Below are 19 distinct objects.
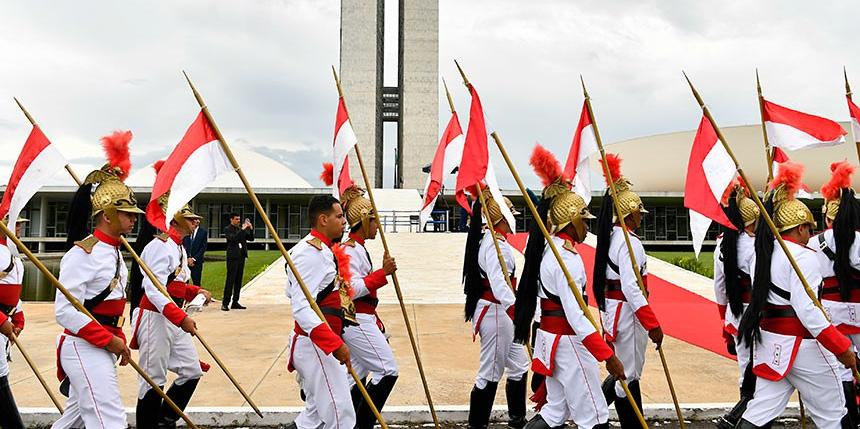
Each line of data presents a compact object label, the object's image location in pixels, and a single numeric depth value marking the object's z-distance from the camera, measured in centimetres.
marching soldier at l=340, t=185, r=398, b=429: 466
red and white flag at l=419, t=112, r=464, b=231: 538
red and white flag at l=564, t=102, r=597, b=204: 500
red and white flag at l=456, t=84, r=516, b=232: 459
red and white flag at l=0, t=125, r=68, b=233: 423
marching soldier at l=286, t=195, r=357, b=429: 370
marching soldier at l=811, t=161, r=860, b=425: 538
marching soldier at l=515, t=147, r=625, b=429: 374
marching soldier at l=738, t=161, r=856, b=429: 368
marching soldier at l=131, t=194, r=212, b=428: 474
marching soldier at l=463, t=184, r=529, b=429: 504
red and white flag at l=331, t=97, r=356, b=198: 534
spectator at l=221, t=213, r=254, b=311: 1183
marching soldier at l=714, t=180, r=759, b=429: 561
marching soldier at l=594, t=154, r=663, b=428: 465
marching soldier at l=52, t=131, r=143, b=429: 358
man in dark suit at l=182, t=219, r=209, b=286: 1185
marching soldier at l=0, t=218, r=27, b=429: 433
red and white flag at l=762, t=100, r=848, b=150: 465
